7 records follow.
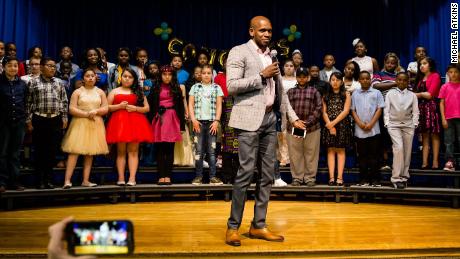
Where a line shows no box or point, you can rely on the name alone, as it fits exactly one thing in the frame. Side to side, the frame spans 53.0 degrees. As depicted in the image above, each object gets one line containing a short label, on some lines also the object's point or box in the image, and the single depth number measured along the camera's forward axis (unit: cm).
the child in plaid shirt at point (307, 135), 539
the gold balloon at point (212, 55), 862
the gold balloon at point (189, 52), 848
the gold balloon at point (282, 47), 880
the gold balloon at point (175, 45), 853
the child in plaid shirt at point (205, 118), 549
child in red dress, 518
